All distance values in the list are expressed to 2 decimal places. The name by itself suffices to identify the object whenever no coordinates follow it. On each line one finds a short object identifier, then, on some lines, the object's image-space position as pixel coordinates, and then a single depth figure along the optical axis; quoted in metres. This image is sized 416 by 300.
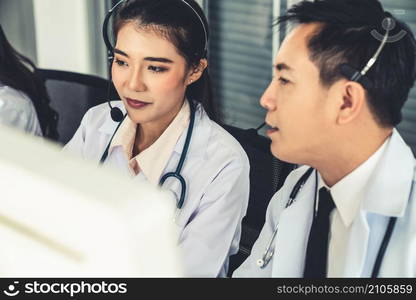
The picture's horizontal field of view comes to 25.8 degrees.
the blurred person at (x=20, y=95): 1.98
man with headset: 1.35
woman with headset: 1.64
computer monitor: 0.48
